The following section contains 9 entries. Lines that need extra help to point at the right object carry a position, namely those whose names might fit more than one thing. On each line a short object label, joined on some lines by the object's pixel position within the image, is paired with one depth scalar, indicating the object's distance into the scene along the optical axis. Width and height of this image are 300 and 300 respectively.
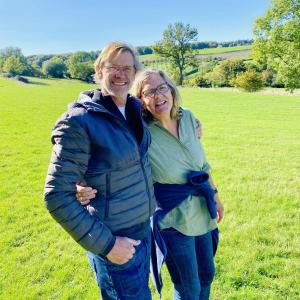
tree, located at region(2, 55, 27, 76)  92.62
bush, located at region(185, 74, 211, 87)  66.00
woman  2.62
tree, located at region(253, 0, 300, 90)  20.91
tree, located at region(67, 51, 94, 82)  89.71
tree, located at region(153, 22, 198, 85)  75.69
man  1.86
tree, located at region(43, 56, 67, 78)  99.00
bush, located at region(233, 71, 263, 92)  52.06
